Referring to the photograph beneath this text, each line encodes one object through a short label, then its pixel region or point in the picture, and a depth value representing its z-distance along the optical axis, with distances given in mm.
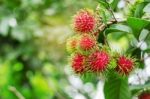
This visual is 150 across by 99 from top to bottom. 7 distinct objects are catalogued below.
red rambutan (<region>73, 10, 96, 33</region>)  847
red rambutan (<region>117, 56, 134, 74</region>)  847
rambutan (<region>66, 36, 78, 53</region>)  863
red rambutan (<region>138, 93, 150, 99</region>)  934
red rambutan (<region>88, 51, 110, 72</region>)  826
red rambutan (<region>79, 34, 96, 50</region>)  821
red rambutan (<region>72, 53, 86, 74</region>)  835
